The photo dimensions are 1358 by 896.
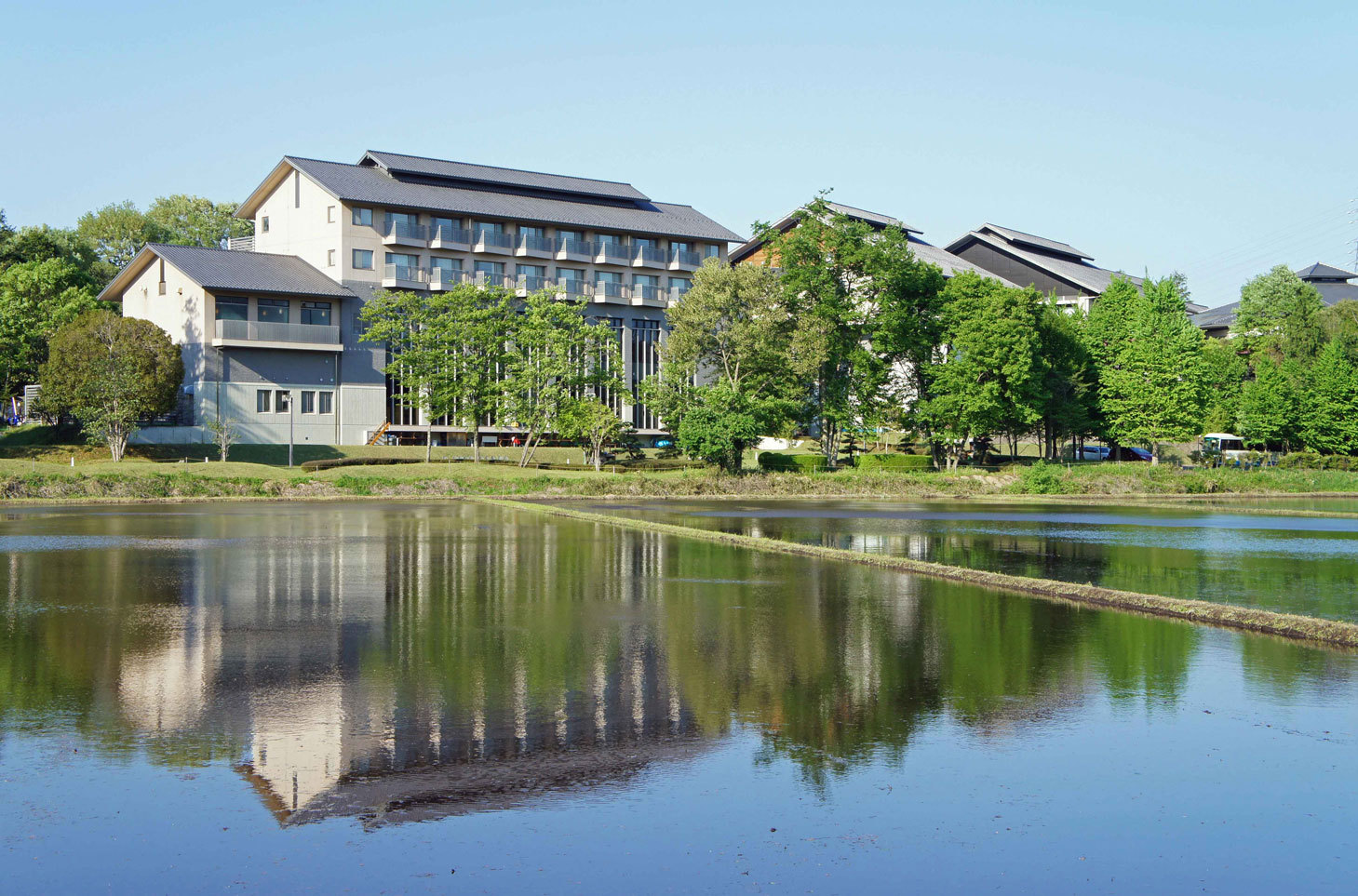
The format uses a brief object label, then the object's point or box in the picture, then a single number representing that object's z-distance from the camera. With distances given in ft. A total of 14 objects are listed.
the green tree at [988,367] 223.51
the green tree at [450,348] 214.90
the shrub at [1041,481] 196.95
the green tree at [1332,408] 252.01
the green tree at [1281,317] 277.64
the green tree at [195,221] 357.61
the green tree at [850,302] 222.69
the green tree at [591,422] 216.74
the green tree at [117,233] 353.72
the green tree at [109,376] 192.13
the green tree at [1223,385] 276.00
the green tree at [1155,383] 236.84
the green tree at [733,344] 211.61
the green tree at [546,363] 214.90
